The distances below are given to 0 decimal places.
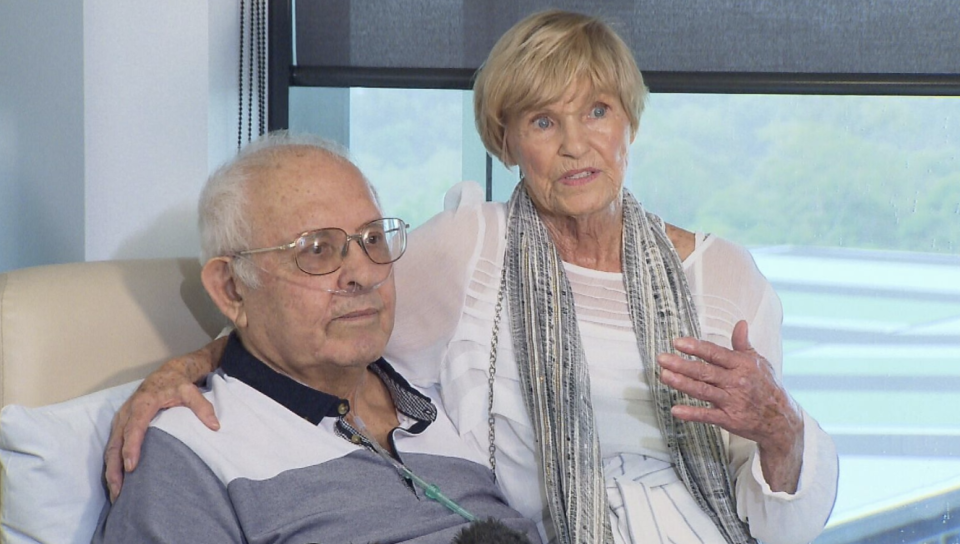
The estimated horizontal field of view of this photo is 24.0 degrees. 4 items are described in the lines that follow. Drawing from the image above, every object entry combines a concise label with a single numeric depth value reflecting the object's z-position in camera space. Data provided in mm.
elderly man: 2112
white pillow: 2097
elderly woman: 2291
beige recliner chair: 2103
